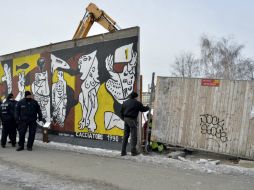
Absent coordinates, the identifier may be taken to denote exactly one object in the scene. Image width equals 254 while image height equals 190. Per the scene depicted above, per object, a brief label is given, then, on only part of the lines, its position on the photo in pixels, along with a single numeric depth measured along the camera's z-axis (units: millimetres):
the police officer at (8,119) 7959
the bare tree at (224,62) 28155
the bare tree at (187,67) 32469
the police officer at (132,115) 6430
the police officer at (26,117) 7384
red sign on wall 6270
